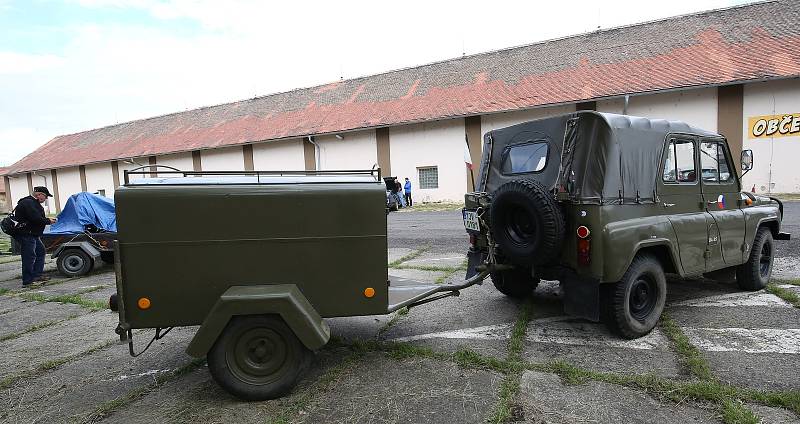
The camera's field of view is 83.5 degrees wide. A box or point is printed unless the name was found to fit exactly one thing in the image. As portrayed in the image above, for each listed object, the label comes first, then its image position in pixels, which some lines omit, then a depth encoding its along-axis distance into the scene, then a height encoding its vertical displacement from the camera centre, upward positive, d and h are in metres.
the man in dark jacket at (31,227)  7.52 -0.50
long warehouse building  17.17 +3.32
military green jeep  3.95 -0.42
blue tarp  8.66 -0.40
